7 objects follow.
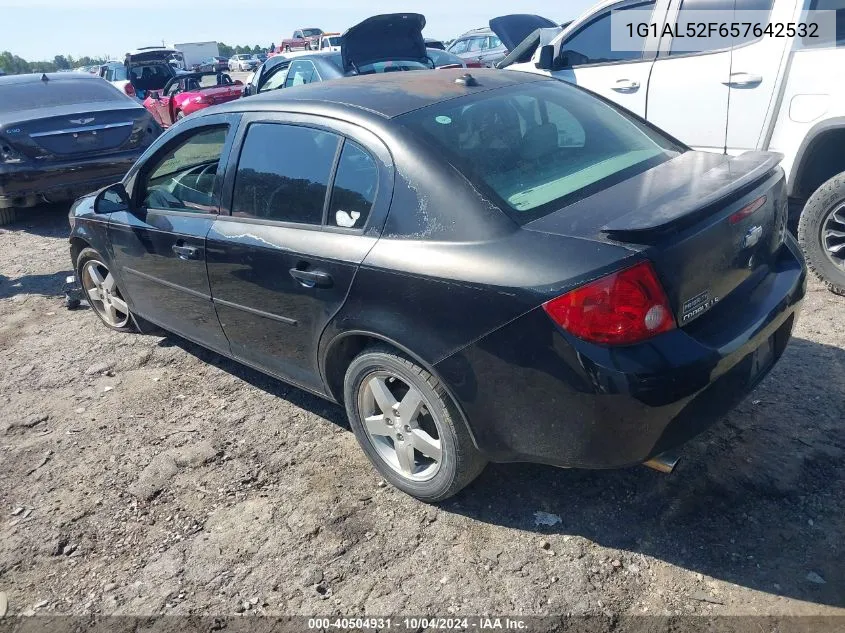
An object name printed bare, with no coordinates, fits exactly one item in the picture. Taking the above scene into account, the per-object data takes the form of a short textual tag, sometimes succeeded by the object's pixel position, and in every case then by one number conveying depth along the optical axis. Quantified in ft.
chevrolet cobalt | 7.59
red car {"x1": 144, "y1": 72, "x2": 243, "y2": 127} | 44.27
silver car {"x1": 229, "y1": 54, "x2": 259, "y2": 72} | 156.46
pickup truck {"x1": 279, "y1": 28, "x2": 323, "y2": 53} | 127.44
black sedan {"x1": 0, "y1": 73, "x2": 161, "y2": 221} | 24.64
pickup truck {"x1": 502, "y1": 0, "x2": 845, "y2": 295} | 14.51
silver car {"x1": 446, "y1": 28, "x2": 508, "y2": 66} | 67.00
